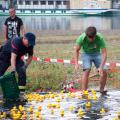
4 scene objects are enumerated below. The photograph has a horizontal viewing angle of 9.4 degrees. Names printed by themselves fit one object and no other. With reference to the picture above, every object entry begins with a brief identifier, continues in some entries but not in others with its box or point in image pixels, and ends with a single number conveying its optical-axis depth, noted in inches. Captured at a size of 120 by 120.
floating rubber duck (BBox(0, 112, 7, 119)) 522.4
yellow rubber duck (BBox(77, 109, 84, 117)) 528.4
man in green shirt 636.0
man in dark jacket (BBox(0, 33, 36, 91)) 592.2
